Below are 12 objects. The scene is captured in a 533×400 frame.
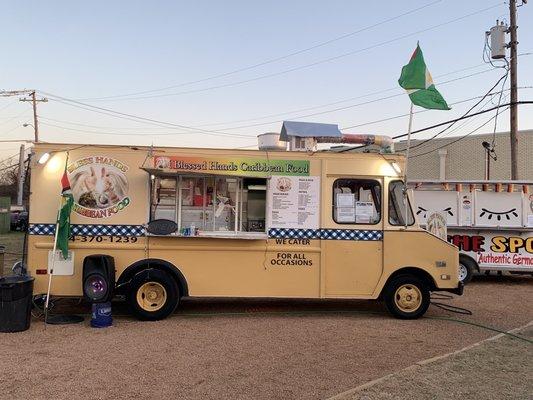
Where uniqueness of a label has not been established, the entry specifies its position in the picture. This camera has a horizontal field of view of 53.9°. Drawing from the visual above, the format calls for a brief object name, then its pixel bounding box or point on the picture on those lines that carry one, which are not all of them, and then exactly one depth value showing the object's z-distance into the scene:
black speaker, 7.92
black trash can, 7.47
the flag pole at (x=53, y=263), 7.93
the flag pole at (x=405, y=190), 8.77
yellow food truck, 8.32
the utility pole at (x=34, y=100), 47.12
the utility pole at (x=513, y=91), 17.61
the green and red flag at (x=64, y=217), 8.02
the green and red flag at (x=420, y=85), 9.21
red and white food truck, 13.33
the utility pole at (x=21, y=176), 39.19
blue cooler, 7.85
